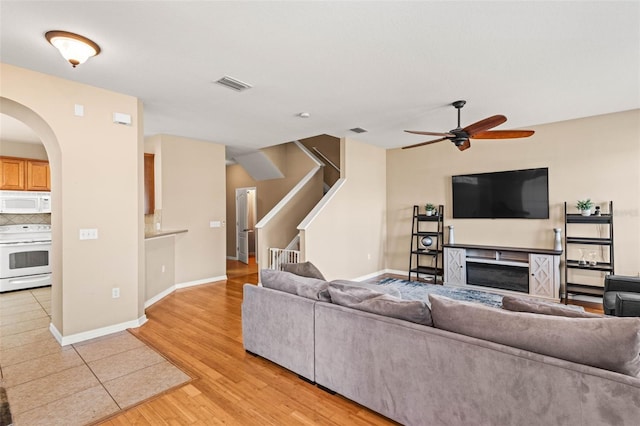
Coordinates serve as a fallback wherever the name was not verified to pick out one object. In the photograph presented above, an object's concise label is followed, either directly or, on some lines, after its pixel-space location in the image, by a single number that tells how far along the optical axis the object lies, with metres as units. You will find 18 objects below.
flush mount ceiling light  2.34
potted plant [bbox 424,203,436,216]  6.15
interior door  8.25
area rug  4.85
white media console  4.73
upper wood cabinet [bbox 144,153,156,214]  5.39
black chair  2.71
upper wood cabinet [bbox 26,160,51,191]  5.75
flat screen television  5.06
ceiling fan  3.43
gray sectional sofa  1.37
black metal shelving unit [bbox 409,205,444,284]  6.10
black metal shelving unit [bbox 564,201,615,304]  4.38
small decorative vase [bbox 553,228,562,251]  4.80
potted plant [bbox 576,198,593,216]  4.52
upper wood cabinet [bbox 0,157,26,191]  5.48
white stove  5.29
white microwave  5.47
